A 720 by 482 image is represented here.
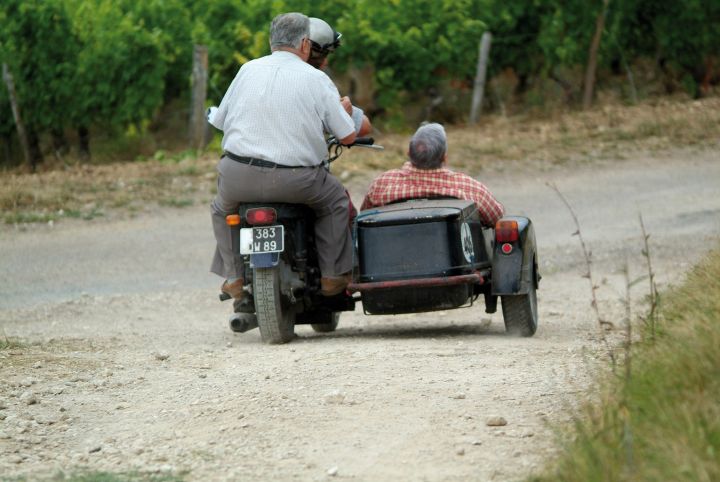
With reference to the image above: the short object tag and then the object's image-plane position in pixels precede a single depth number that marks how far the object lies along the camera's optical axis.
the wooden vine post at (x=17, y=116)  39.16
